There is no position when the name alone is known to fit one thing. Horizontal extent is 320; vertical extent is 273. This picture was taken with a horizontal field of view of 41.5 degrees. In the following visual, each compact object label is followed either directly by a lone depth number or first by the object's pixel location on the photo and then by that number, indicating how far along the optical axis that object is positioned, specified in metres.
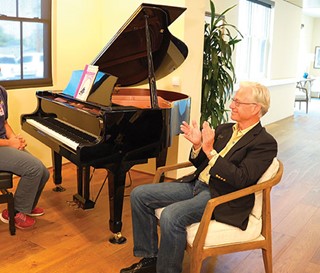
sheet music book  3.09
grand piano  2.70
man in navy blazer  2.14
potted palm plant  4.72
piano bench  2.84
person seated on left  2.92
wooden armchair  2.08
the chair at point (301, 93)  9.80
